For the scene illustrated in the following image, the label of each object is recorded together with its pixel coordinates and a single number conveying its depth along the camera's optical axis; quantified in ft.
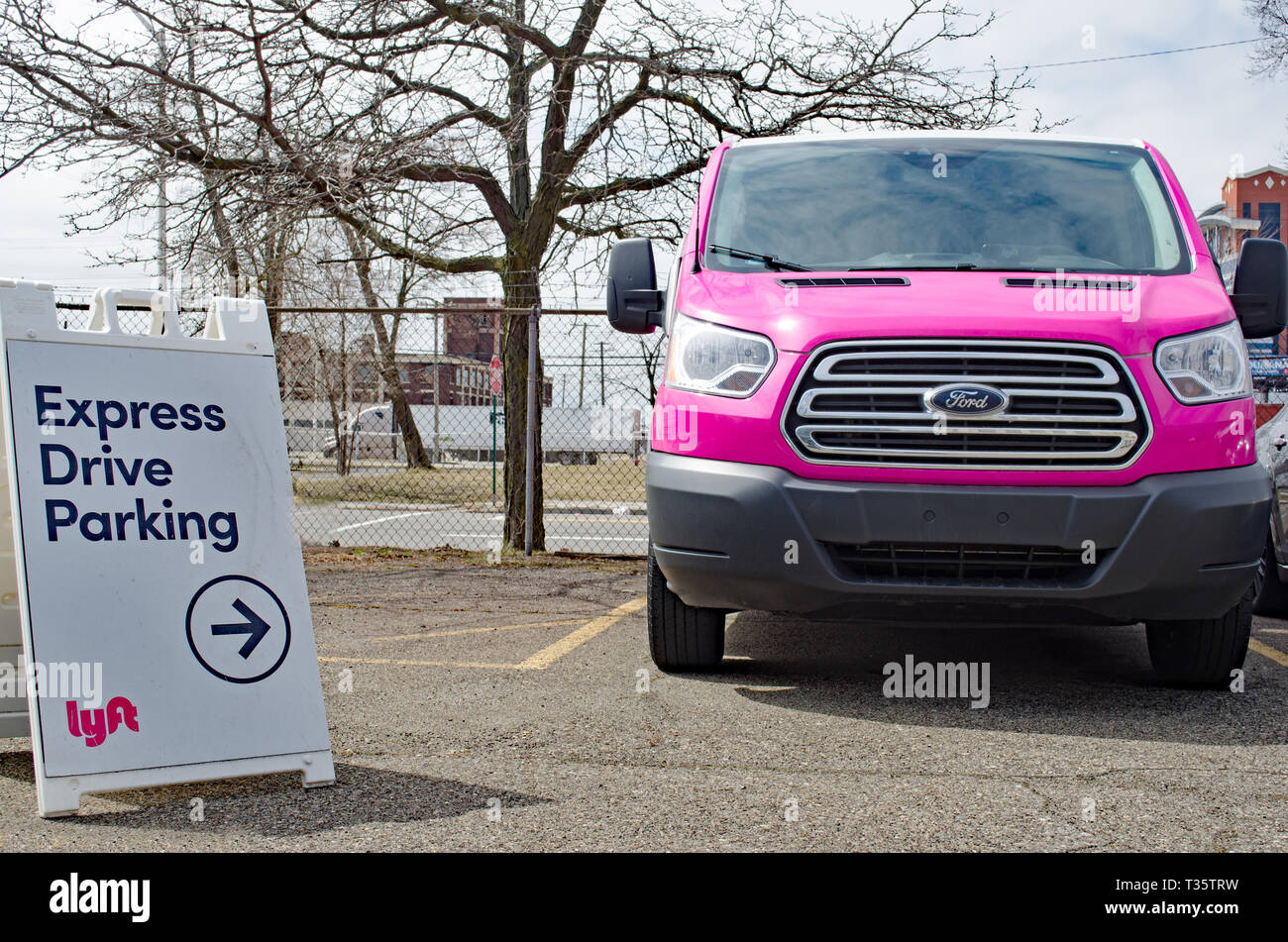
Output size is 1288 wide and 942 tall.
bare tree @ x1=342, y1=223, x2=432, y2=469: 34.37
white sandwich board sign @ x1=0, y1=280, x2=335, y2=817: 9.71
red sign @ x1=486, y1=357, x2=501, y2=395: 46.83
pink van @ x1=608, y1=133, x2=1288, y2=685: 12.61
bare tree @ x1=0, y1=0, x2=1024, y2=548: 26.91
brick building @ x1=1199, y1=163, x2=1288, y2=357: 168.86
